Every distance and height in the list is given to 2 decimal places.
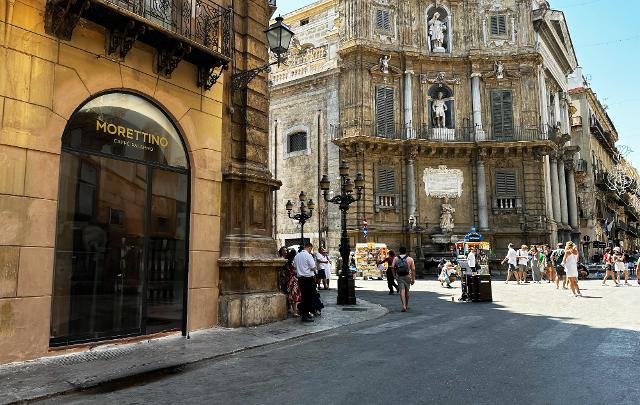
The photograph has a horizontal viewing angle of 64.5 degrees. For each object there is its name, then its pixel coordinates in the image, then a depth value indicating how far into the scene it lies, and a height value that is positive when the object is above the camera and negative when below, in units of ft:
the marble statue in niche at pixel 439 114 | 103.04 +28.29
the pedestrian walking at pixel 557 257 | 68.26 -0.53
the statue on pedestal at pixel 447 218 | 98.22 +6.90
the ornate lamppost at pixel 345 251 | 46.06 +0.29
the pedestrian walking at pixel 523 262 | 71.31 -1.22
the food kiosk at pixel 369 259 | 88.58 -0.87
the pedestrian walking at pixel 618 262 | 69.84 -1.26
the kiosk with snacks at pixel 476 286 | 47.32 -3.02
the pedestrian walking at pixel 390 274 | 58.00 -2.32
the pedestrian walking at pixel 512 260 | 72.13 -0.94
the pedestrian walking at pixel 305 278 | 35.17 -1.67
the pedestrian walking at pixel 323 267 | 52.90 -1.47
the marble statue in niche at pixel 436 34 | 104.94 +45.35
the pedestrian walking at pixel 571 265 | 52.26 -1.23
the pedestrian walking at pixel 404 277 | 41.55 -1.90
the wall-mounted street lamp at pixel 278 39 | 31.27 +13.34
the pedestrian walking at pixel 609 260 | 79.30 -1.11
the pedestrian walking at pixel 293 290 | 37.42 -2.64
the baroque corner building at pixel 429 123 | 97.76 +26.11
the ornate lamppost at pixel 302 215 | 64.70 +5.08
